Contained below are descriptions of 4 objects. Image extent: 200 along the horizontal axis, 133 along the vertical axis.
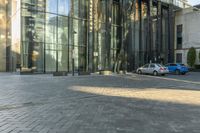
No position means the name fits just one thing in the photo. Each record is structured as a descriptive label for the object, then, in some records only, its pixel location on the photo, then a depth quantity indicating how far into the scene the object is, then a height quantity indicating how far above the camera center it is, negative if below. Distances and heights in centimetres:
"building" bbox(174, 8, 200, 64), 2980 +597
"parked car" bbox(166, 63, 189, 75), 2146 -80
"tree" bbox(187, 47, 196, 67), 2777 +100
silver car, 1940 -91
